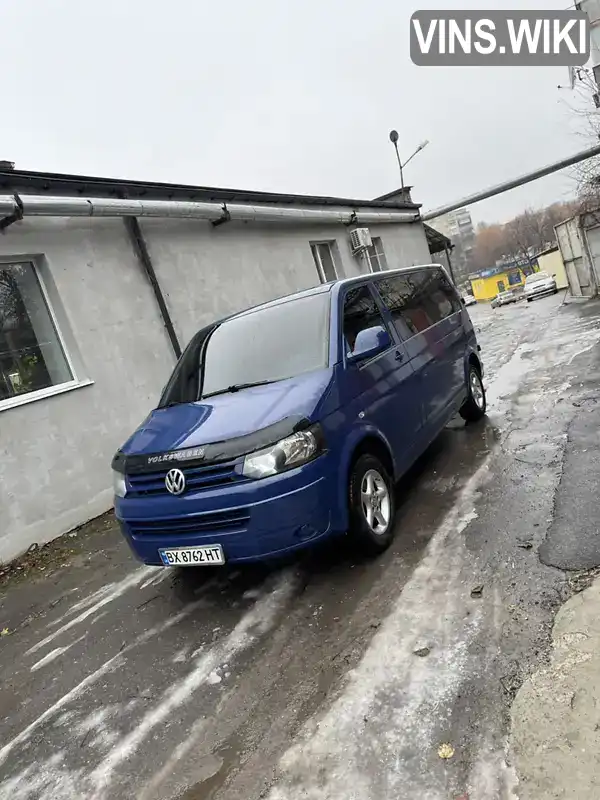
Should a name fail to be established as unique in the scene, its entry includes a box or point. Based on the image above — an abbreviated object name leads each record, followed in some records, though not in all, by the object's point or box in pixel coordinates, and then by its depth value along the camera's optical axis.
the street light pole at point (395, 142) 20.41
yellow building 56.16
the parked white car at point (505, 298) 36.25
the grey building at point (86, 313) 6.34
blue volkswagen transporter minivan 3.45
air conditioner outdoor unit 14.38
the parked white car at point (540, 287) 32.72
